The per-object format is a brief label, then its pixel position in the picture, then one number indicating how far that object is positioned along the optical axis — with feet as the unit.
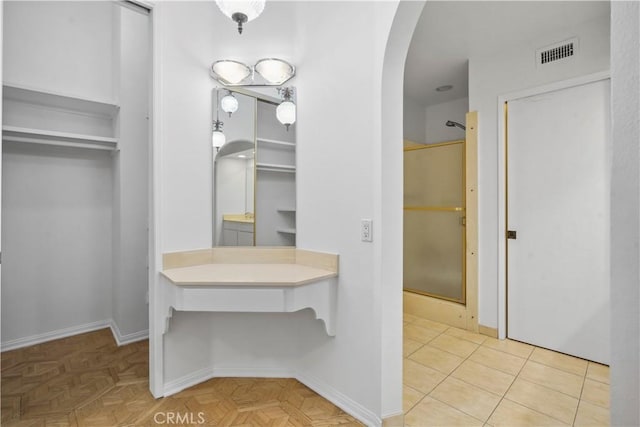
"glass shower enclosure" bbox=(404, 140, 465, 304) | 10.61
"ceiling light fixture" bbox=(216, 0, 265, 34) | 4.89
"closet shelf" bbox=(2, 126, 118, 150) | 8.12
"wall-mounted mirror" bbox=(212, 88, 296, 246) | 7.22
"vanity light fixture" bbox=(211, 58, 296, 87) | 6.99
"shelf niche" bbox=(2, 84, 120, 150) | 8.29
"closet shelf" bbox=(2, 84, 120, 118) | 8.16
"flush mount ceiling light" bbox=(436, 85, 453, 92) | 12.41
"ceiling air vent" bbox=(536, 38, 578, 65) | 8.20
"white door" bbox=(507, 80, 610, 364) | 7.97
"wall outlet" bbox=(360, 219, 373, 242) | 5.58
